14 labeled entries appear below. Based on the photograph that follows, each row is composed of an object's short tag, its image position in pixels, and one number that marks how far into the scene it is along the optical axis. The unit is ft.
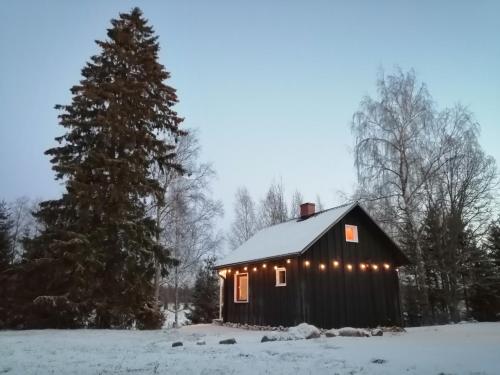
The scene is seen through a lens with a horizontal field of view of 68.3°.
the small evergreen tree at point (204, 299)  82.89
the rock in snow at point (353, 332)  42.80
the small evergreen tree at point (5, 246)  58.29
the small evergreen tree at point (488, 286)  75.87
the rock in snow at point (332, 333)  42.48
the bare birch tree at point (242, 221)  114.42
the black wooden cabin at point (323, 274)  50.49
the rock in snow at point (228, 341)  34.78
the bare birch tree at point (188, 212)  70.49
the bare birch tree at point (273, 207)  114.83
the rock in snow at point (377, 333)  45.75
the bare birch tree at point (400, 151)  68.80
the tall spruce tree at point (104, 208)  47.93
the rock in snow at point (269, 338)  36.83
